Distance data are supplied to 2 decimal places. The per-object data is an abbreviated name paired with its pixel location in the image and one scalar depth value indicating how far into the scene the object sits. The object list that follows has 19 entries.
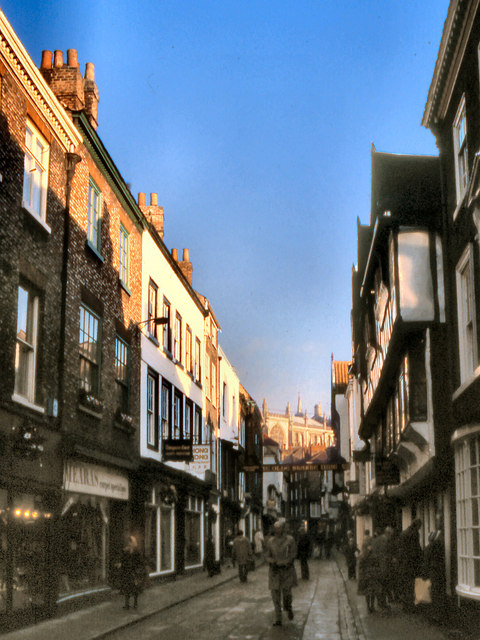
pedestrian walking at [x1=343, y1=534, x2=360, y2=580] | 28.78
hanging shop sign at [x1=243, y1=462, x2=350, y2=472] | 47.00
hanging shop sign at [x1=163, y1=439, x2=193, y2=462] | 24.44
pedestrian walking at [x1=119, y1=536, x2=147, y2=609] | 17.03
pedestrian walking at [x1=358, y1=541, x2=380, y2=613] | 16.67
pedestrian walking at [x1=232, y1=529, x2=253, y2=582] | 27.65
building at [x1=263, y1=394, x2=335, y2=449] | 163.50
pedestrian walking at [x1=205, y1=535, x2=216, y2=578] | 29.47
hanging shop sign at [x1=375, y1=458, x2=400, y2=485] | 21.84
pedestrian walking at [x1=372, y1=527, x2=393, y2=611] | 16.77
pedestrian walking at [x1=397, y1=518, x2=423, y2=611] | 16.44
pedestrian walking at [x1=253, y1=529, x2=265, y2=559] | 47.69
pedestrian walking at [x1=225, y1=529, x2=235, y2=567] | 41.81
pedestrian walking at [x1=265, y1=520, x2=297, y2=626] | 15.07
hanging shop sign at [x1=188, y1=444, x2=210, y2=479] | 25.89
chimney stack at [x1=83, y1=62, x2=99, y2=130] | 19.80
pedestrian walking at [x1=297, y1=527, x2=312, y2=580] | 27.17
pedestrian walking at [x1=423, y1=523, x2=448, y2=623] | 14.30
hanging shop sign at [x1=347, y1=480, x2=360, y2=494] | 38.50
